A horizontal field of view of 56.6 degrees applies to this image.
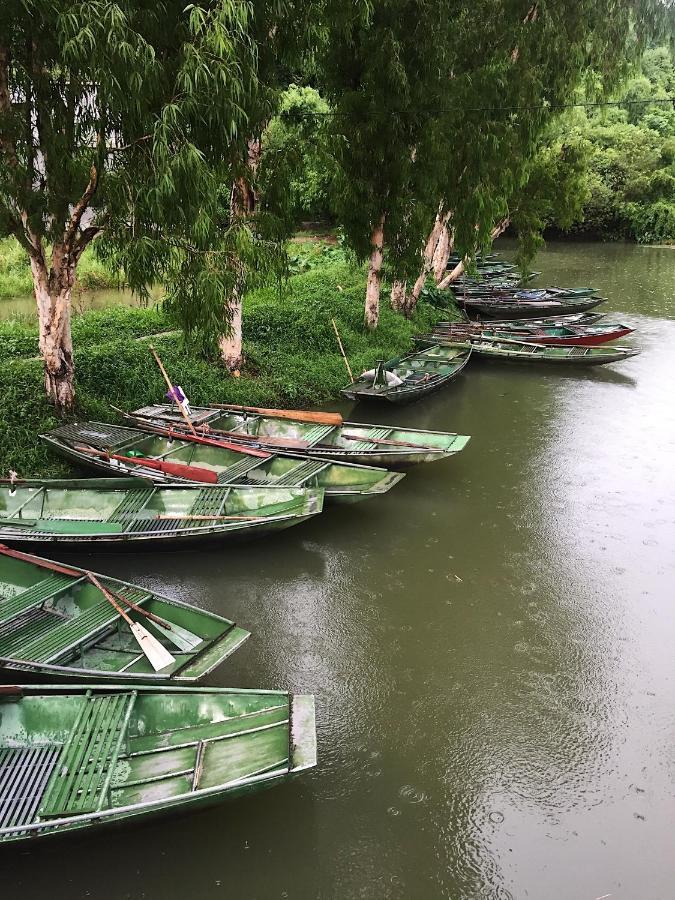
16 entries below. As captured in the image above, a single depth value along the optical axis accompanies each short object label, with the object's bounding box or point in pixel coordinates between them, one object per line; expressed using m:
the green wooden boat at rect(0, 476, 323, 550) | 6.84
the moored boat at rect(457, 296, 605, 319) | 19.20
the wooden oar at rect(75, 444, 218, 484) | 7.85
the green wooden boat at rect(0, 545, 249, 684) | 4.89
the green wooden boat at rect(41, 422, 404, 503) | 7.99
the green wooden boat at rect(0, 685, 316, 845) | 3.79
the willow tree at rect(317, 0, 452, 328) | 11.44
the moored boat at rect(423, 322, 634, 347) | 15.48
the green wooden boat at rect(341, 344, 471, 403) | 11.47
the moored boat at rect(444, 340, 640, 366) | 14.18
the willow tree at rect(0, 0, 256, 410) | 6.01
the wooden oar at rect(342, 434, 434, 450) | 8.96
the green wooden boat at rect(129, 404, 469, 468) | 8.80
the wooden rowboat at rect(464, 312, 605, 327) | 17.70
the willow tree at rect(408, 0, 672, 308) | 13.14
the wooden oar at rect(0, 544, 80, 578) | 5.89
